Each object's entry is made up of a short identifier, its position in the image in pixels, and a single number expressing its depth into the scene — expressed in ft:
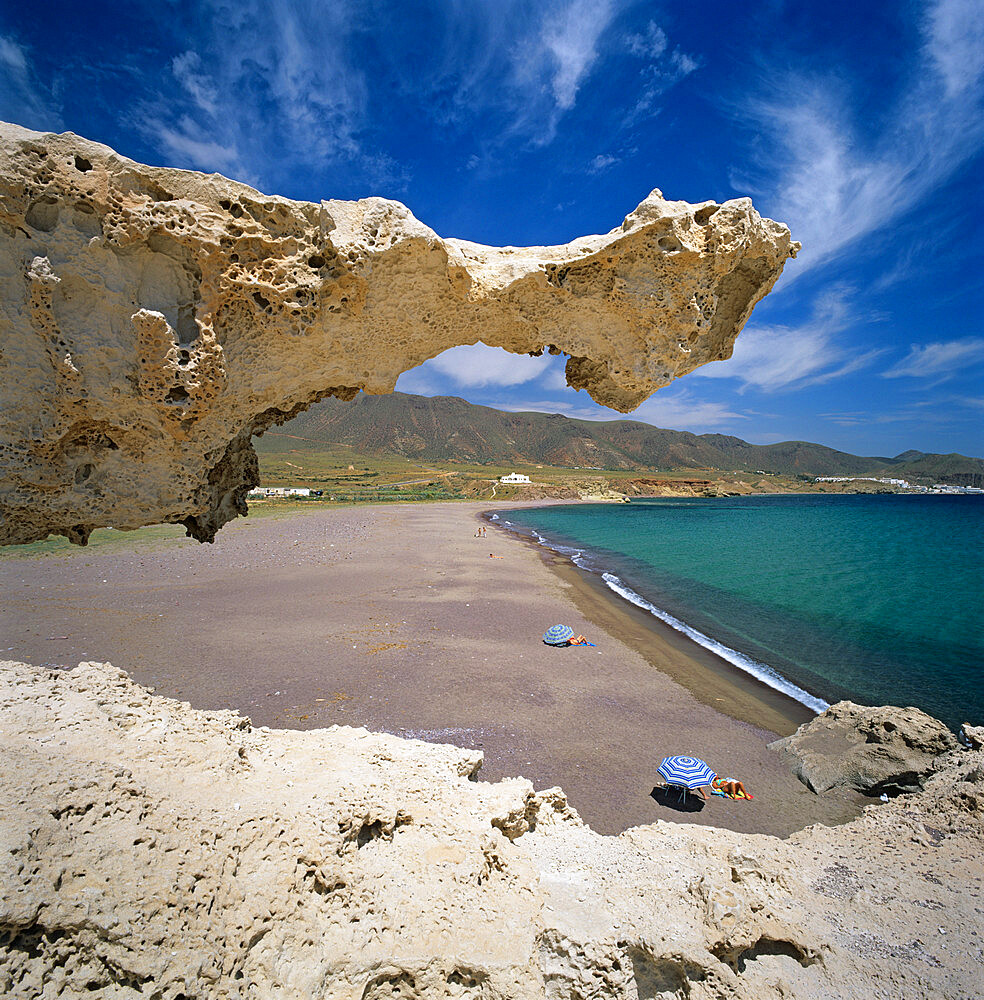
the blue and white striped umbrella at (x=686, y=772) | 29.68
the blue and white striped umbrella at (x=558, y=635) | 54.19
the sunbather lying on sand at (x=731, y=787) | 31.12
